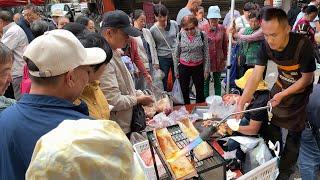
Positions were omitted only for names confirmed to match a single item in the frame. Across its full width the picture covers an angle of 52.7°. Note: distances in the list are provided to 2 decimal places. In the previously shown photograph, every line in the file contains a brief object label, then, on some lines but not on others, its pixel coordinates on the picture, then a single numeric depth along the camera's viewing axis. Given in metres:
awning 9.28
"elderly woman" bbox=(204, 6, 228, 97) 4.66
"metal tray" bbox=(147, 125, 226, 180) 1.53
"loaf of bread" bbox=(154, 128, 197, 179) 1.51
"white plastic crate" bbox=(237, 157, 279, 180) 1.71
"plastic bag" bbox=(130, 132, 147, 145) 2.35
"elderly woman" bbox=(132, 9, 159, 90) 4.38
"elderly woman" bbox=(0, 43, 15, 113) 1.58
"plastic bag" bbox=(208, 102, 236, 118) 3.12
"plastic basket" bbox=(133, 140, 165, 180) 1.86
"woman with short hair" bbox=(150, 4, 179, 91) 4.71
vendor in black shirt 2.32
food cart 1.54
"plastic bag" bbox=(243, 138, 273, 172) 2.13
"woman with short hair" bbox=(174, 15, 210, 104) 4.26
